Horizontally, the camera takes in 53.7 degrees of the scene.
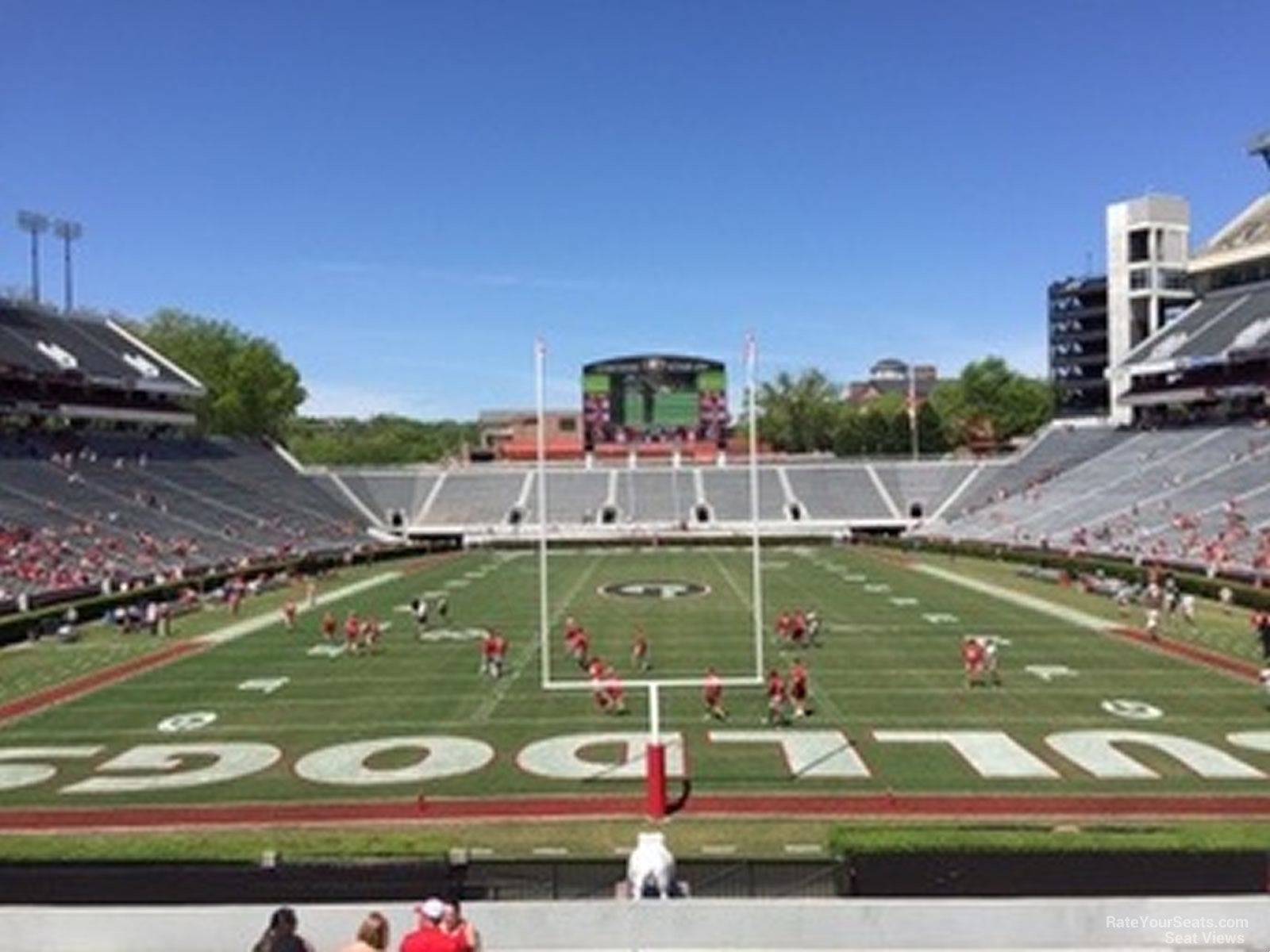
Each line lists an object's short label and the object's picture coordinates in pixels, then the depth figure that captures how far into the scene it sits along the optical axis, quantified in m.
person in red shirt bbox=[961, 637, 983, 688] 26.88
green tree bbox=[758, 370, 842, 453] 133.12
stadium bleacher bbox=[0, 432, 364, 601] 45.94
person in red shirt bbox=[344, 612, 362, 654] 32.56
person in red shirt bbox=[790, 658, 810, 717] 24.11
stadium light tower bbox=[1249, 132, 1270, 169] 74.00
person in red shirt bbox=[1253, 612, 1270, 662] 27.39
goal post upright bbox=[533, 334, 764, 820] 17.67
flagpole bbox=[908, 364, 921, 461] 92.86
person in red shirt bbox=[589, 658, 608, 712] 24.30
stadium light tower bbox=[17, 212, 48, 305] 76.69
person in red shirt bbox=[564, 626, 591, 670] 28.97
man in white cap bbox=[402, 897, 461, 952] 8.71
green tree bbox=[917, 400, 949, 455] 114.75
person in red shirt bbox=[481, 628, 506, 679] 28.44
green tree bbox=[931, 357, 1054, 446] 129.25
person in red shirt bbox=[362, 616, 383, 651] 33.03
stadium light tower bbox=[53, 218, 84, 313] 79.88
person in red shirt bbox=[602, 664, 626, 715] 24.65
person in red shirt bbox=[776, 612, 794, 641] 32.38
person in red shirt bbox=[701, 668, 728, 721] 24.18
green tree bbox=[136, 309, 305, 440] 101.69
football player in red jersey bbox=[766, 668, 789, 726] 23.48
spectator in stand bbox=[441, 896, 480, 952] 8.84
